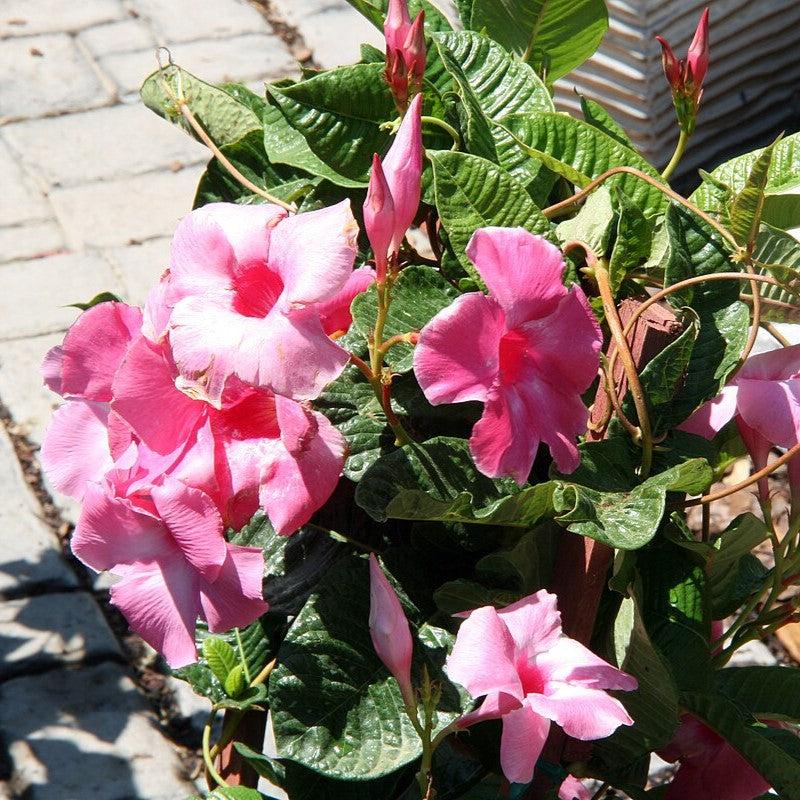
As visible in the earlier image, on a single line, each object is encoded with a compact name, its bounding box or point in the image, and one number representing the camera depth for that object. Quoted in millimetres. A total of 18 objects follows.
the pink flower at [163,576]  1429
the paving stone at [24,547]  4582
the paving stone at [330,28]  7109
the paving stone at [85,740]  3904
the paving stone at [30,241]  5941
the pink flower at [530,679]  1413
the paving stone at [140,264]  5734
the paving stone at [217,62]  6930
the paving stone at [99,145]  6461
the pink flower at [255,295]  1301
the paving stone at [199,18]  7289
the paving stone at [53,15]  7371
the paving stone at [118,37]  7168
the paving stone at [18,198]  6156
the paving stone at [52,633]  4305
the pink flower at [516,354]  1339
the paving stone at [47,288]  5574
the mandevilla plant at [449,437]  1380
